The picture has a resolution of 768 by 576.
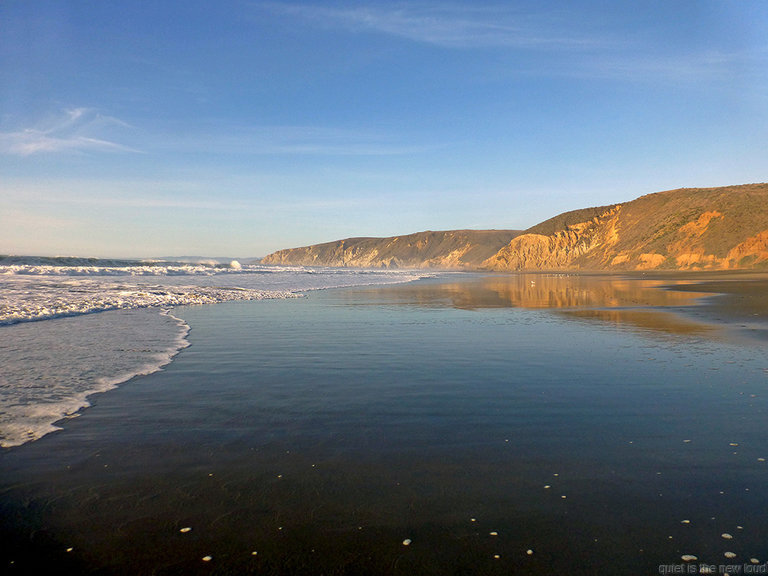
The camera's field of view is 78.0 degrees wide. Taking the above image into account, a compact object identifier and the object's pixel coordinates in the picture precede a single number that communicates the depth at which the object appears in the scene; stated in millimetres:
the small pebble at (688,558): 2861
